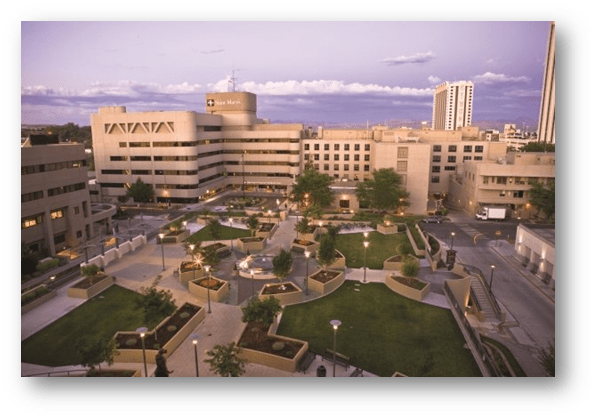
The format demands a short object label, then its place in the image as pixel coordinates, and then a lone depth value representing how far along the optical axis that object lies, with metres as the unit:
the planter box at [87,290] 28.31
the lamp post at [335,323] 16.78
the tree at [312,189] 60.56
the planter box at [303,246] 39.75
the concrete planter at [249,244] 40.53
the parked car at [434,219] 56.07
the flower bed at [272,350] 19.47
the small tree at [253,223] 43.50
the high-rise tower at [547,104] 163.88
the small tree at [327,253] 32.44
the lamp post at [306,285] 29.47
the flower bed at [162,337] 20.45
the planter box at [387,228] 47.25
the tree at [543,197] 53.81
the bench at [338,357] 19.84
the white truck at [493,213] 55.91
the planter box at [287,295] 27.38
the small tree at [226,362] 16.11
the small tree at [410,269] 30.23
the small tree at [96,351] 17.11
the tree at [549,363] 14.87
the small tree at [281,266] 30.19
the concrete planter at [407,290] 28.20
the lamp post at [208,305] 26.28
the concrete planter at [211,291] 28.11
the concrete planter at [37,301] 26.00
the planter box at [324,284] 29.16
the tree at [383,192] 59.12
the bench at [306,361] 19.48
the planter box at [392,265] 34.25
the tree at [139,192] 65.00
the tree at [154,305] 22.05
